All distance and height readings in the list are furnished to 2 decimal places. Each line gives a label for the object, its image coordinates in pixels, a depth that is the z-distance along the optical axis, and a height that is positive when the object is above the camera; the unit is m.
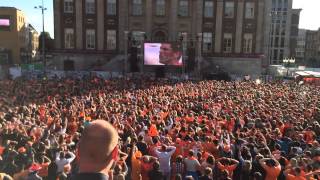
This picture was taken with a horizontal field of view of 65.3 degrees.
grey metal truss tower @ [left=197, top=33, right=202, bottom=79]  32.52 +1.49
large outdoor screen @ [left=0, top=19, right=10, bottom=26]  49.42 +7.43
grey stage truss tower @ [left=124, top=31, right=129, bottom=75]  30.69 +1.39
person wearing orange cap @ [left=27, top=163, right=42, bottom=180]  4.92 -2.28
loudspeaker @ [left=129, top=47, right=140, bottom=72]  32.52 +0.23
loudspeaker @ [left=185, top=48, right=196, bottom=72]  33.41 +0.36
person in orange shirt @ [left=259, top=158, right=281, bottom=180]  5.53 -2.29
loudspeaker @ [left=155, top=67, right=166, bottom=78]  29.86 -1.18
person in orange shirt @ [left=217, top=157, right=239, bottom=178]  5.94 -2.42
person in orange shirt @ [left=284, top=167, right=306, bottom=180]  5.24 -2.32
